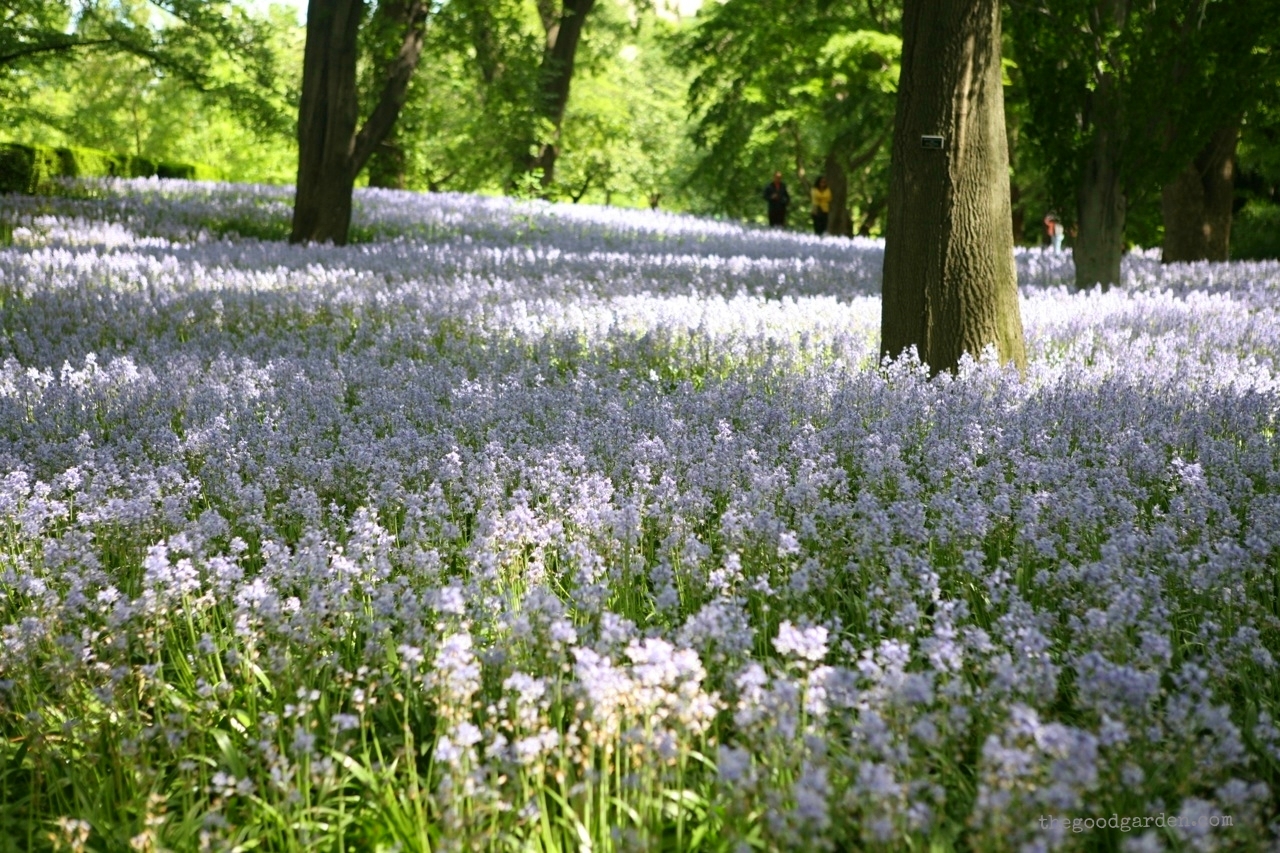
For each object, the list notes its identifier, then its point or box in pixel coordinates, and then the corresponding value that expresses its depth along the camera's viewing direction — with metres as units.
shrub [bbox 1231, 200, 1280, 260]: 24.42
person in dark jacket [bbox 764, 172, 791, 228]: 30.25
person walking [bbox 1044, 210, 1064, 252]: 24.73
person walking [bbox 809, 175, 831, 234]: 29.88
